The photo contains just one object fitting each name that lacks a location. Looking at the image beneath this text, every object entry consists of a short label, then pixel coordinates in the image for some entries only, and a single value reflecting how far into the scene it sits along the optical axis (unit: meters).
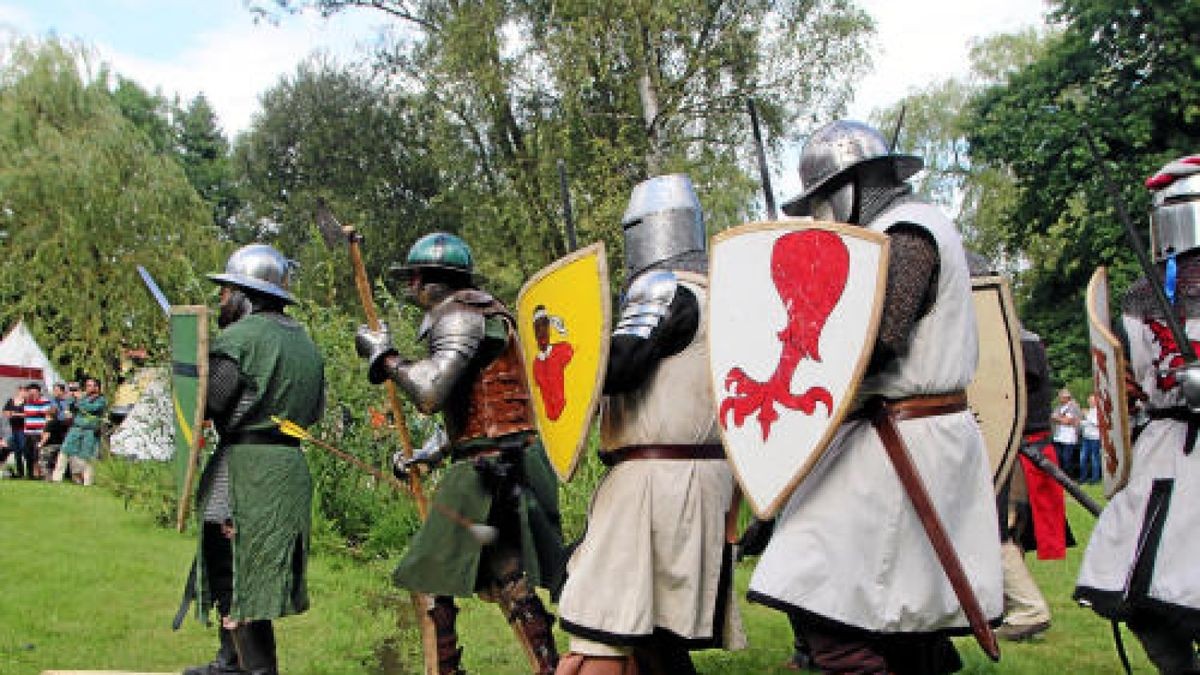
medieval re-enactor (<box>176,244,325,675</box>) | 4.21
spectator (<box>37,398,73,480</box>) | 14.69
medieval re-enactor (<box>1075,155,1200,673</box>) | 3.35
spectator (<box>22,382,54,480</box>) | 14.65
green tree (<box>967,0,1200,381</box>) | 18.77
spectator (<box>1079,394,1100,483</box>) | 14.78
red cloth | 5.84
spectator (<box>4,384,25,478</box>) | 14.74
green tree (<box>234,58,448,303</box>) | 26.02
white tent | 18.09
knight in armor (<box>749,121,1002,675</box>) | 2.62
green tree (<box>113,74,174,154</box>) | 39.91
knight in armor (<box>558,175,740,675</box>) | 3.19
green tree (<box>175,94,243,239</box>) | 41.75
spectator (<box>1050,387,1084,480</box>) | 15.45
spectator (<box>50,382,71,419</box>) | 14.86
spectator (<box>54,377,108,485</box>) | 13.52
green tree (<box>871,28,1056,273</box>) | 29.44
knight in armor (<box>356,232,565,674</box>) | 3.82
